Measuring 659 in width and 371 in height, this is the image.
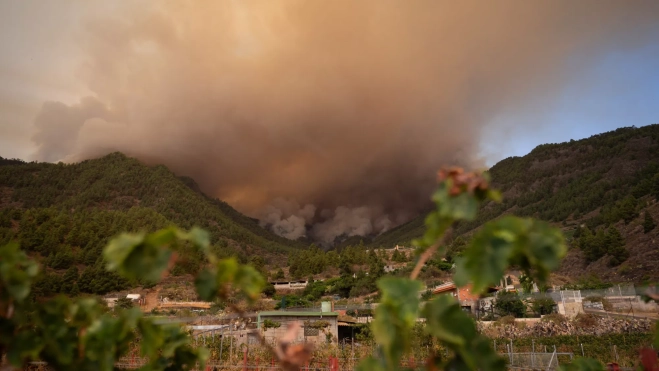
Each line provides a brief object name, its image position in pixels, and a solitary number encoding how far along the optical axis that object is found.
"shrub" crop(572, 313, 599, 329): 26.75
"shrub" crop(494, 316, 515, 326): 28.02
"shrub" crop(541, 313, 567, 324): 27.87
